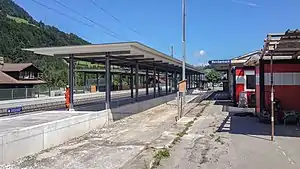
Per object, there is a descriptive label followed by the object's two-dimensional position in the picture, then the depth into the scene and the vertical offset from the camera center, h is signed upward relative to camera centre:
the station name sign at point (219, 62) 23.34 +2.39
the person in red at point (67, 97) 14.70 -0.75
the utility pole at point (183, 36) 19.69 +4.02
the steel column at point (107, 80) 12.86 +0.29
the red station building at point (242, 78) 17.99 +0.52
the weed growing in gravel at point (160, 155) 5.79 -1.86
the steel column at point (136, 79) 17.83 +0.47
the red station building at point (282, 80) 11.59 +0.24
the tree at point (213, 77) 67.32 +2.33
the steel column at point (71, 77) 13.66 +0.48
